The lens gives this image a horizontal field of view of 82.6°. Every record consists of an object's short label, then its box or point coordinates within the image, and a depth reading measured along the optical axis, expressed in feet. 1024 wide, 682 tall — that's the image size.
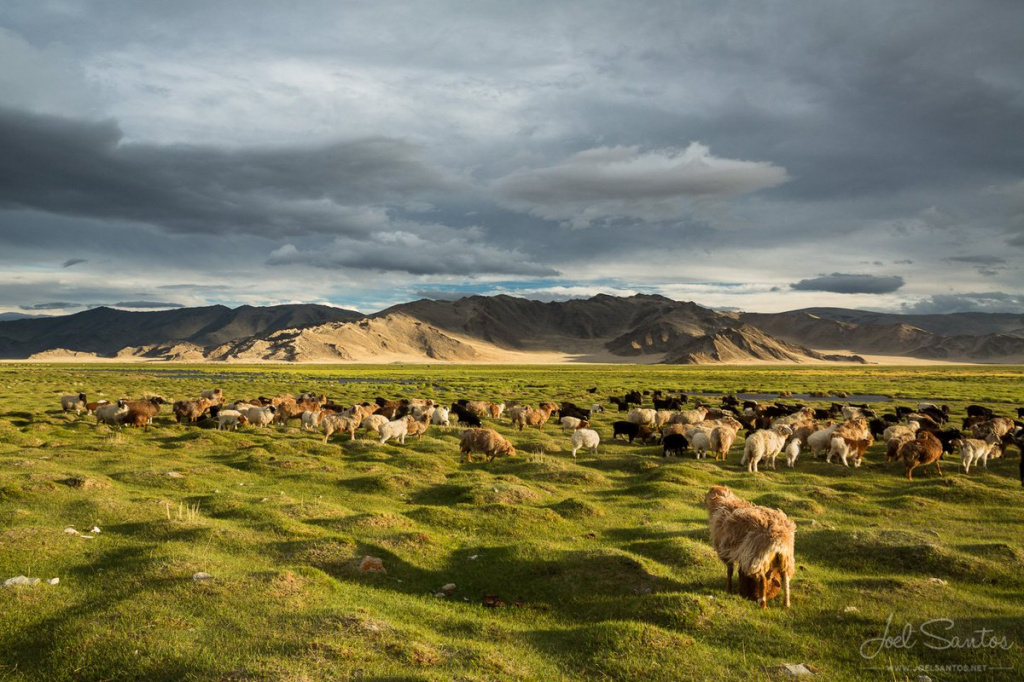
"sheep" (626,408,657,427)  124.16
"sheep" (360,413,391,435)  97.71
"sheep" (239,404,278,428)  110.42
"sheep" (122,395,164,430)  103.40
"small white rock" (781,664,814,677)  26.55
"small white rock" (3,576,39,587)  32.99
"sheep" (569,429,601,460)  92.22
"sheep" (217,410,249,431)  106.42
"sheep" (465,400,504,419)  138.82
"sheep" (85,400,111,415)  116.85
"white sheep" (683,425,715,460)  89.40
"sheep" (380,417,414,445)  94.94
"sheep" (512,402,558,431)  121.70
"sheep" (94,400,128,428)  103.35
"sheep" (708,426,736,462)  88.22
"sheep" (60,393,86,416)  126.99
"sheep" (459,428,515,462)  85.46
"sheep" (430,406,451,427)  118.52
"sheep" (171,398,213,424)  116.78
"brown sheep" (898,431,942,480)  76.69
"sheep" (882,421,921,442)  88.34
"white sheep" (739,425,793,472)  81.20
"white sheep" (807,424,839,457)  87.45
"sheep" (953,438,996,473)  79.92
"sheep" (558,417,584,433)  115.34
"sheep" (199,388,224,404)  136.95
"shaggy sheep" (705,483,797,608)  33.14
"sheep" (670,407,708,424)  116.88
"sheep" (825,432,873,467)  83.35
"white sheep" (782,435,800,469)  83.35
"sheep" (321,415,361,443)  97.04
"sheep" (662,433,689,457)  91.61
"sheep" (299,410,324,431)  105.60
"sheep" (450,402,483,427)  117.70
